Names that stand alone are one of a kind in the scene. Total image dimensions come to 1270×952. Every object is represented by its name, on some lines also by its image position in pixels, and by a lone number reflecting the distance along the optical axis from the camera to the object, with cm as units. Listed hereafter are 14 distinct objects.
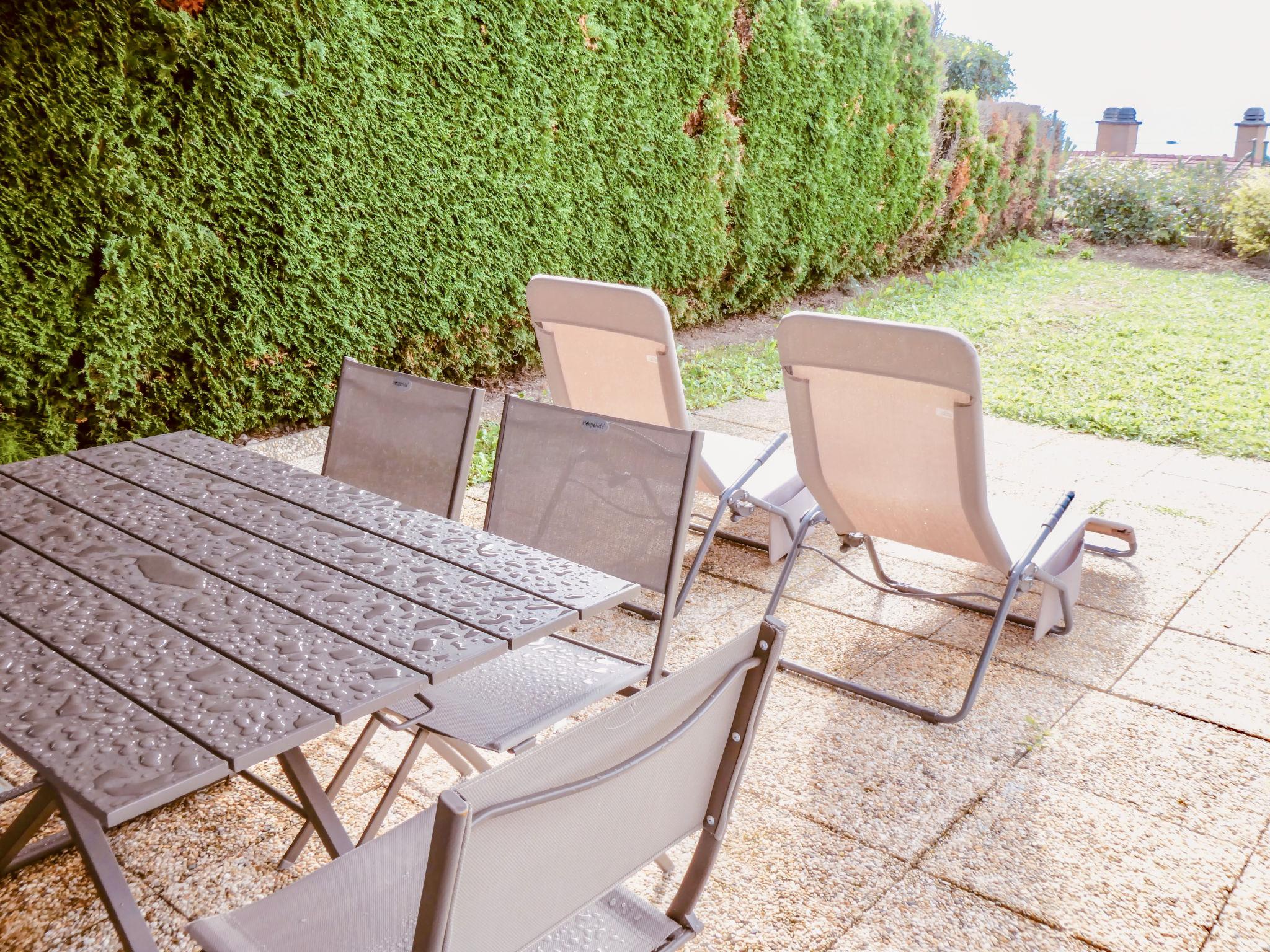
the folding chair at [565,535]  229
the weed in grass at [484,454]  532
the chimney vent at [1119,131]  2461
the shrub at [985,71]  2576
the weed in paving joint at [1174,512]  491
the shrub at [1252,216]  1233
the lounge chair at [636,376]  368
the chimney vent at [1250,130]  2259
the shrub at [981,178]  1180
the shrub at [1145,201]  1333
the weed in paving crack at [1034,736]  301
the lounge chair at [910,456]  307
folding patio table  145
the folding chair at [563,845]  111
